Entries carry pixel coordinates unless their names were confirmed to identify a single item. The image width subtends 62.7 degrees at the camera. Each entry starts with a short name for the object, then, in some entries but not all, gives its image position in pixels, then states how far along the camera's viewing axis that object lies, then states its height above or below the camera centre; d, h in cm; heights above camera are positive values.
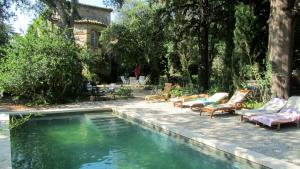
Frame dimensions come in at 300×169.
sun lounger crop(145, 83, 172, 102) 1336 -80
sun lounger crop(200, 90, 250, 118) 905 -90
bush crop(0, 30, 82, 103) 1233 +85
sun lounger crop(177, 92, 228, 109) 1005 -76
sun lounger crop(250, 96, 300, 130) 723 -105
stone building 2471 +536
